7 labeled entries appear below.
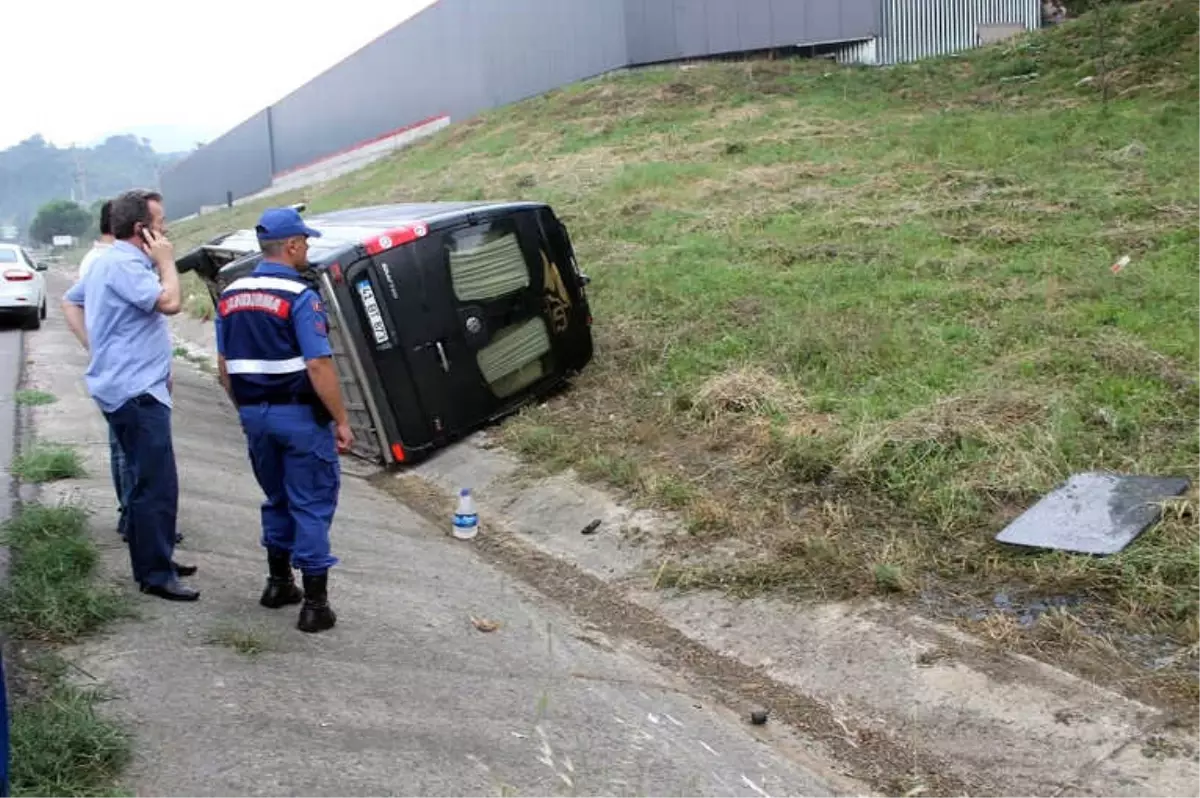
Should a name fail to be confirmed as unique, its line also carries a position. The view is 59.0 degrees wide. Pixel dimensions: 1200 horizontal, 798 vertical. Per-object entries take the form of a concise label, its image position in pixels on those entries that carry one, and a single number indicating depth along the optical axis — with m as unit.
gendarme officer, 4.11
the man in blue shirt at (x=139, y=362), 4.35
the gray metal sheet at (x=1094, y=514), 4.77
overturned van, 7.61
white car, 15.32
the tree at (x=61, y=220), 96.62
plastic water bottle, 6.55
